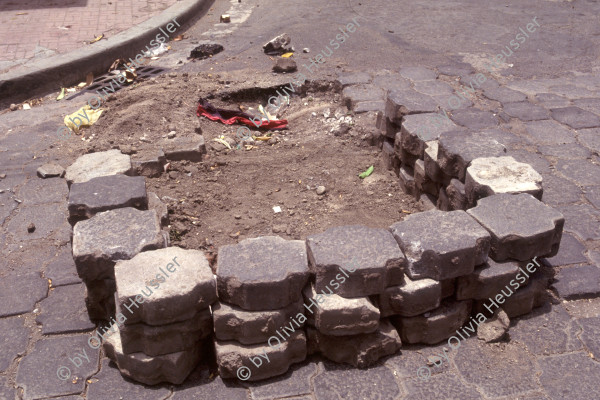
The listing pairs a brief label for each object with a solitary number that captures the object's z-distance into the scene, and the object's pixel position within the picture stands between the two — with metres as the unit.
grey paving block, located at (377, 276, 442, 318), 3.22
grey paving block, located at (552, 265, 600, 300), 3.76
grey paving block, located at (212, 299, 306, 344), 3.07
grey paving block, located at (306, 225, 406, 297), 3.10
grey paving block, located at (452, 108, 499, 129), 5.95
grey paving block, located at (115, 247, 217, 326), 2.92
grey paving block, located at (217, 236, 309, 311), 3.03
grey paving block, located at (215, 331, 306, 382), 3.12
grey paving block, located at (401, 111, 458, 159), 4.62
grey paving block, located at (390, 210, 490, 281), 3.20
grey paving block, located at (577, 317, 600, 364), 3.37
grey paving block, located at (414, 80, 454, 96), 6.71
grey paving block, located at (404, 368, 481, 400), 3.10
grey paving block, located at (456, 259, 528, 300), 3.34
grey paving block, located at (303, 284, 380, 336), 3.10
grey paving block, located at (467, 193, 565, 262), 3.34
